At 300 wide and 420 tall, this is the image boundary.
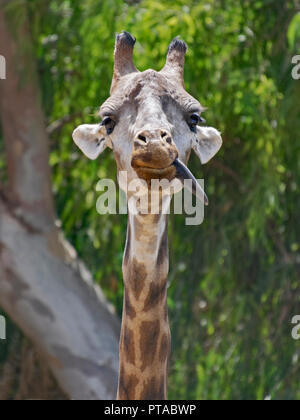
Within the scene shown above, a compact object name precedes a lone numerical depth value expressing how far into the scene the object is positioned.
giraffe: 6.63
